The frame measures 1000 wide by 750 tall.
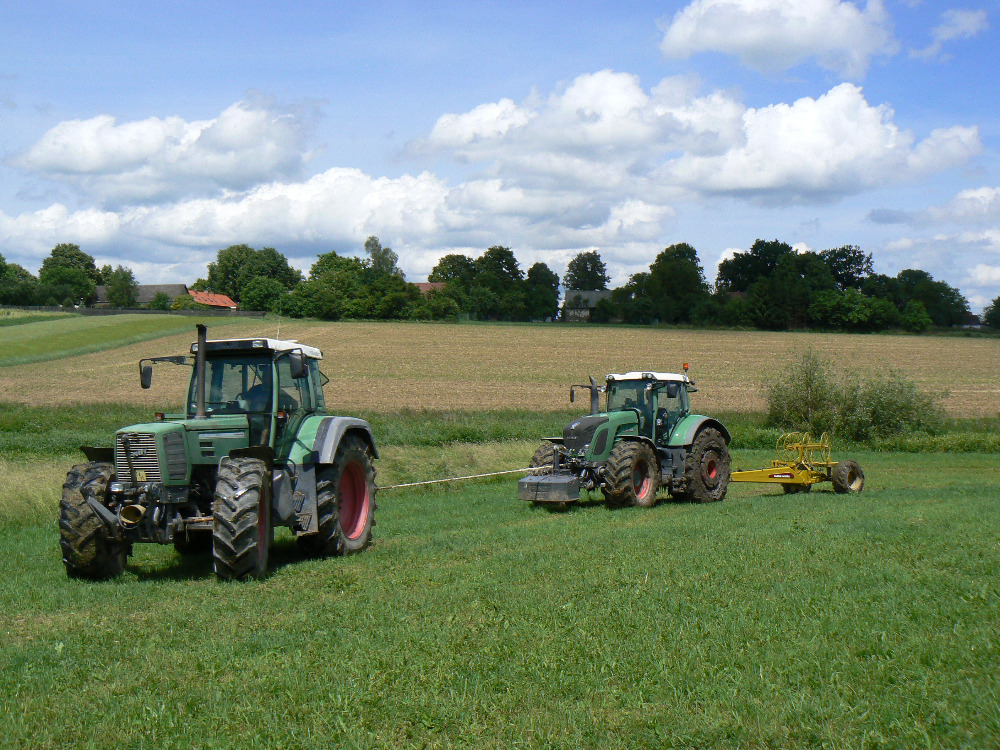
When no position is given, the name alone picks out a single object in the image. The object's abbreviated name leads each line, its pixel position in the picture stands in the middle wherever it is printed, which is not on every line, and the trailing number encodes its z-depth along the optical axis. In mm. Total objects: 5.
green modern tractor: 14609
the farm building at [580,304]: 124812
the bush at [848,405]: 30078
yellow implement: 17250
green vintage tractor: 8656
